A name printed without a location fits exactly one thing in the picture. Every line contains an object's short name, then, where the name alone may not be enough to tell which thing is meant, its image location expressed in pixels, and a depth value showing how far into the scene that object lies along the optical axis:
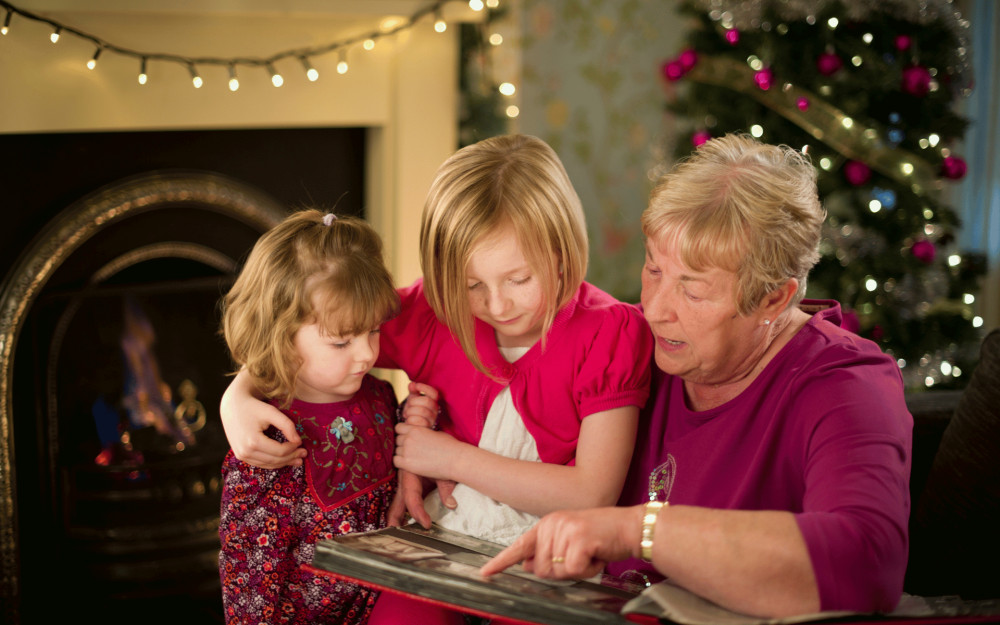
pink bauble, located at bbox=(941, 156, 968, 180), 2.89
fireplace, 2.18
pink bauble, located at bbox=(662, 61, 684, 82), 2.96
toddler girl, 1.32
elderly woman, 0.95
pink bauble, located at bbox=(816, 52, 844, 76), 2.83
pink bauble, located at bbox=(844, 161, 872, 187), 2.86
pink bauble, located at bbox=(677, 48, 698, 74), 2.95
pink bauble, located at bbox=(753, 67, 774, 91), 2.82
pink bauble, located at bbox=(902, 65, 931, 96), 2.81
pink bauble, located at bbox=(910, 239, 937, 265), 2.89
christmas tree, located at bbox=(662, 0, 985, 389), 2.85
